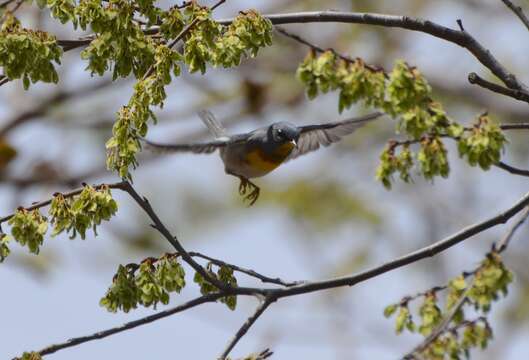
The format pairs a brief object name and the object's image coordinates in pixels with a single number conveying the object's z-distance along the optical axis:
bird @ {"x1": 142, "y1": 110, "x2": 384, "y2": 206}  9.98
